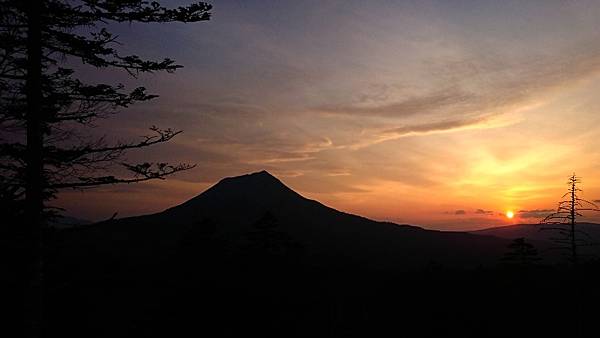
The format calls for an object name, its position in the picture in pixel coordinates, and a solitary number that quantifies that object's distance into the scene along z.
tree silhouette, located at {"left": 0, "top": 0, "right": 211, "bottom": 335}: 9.20
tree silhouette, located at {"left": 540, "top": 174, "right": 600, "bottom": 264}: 22.16
